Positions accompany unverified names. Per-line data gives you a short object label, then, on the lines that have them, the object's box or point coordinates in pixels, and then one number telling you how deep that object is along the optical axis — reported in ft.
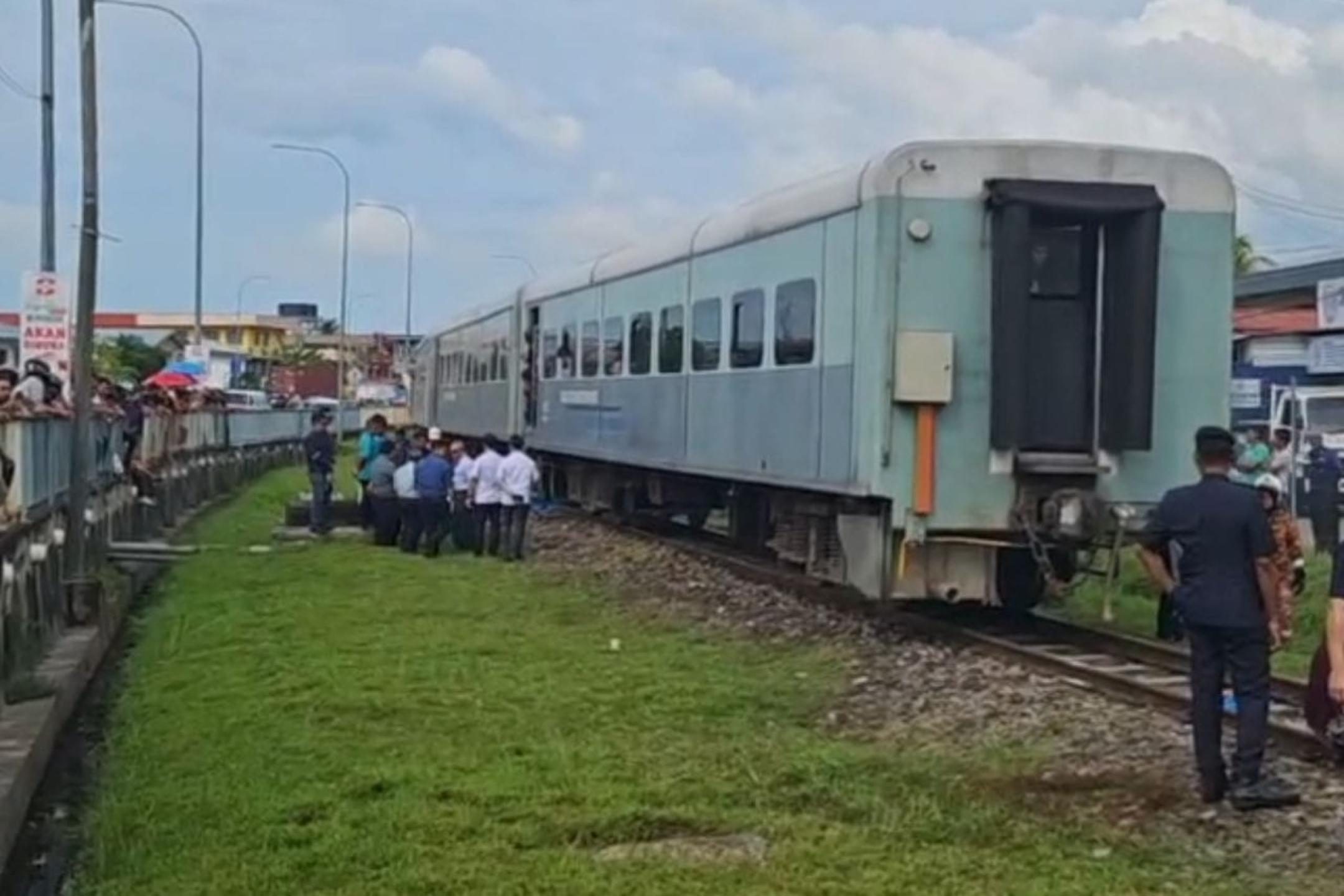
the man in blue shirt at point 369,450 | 87.40
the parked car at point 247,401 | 174.60
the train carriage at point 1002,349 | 48.19
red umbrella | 125.18
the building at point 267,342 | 303.68
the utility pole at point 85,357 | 54.70
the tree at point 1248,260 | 203.00
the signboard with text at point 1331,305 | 115.24
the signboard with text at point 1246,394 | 109.91
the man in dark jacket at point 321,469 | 90.22
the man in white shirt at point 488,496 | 78.38
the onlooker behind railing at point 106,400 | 75.56
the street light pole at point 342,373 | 190.70
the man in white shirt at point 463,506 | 80.48
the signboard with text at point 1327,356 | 109.50
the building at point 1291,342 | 110.42
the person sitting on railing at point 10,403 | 50.37
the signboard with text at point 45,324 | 69.72
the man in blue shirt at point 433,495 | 79.97
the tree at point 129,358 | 241.55
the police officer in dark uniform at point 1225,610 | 30.45
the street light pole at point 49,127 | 89.00
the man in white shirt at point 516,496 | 77.92
